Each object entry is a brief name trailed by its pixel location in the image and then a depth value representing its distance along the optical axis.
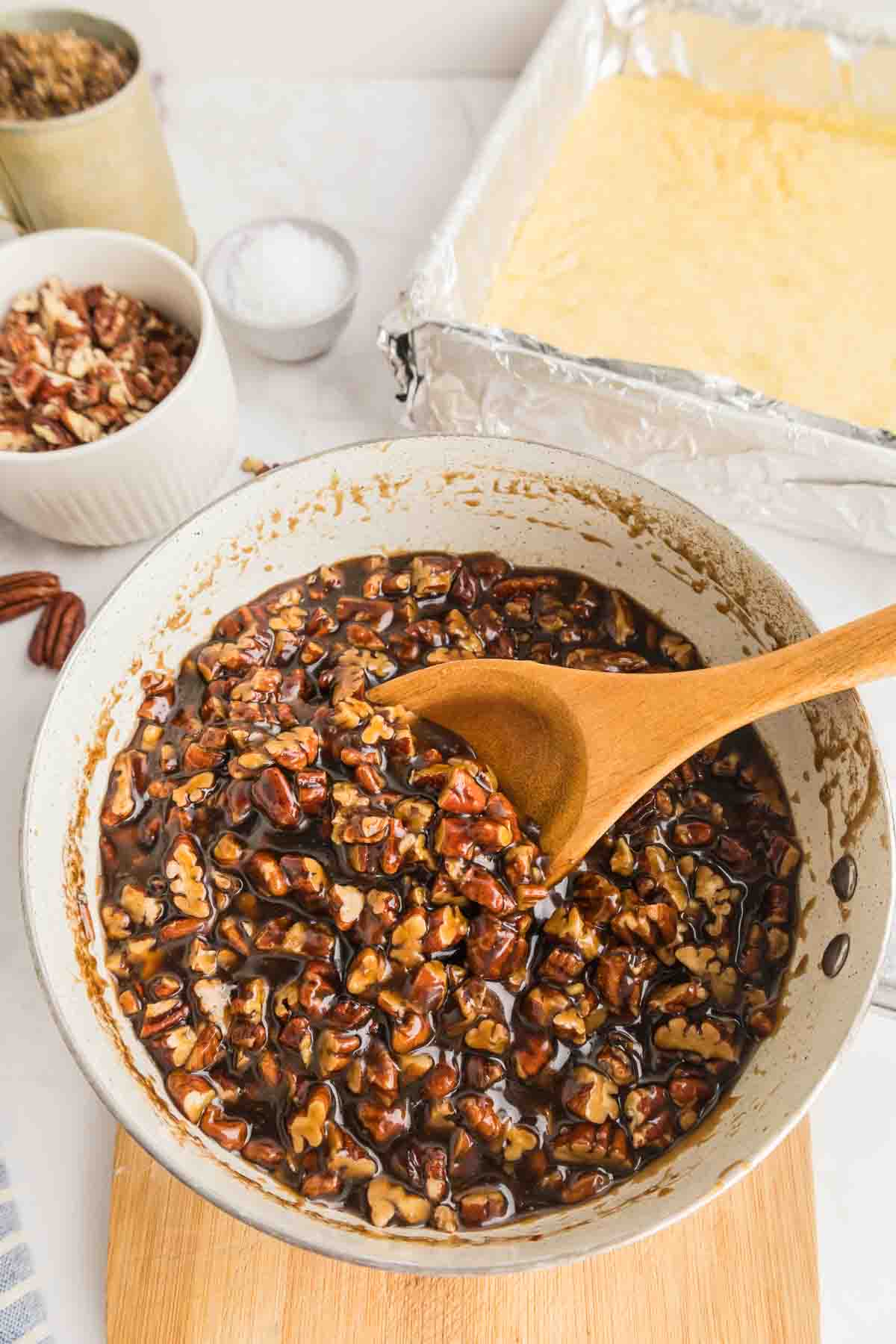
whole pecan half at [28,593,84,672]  0.68
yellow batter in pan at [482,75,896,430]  0.72
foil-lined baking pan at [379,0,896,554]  0.66
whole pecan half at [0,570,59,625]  0.69
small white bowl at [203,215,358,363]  0.72
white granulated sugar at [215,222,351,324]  0.74
